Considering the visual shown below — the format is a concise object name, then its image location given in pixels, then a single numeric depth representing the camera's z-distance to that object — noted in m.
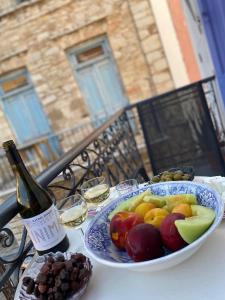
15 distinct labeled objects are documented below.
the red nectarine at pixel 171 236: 0.64
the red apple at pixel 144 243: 0.63
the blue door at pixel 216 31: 2.32
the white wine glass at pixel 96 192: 1.04
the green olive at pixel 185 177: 0.99
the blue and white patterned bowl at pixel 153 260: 0.61
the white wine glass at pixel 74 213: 0.91
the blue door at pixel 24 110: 6.07
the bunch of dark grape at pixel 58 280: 0.64
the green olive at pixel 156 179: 1.01
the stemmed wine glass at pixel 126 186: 1.06
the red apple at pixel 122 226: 0.71
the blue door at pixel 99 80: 5.79
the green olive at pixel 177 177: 0.98
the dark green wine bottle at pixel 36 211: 0.86
